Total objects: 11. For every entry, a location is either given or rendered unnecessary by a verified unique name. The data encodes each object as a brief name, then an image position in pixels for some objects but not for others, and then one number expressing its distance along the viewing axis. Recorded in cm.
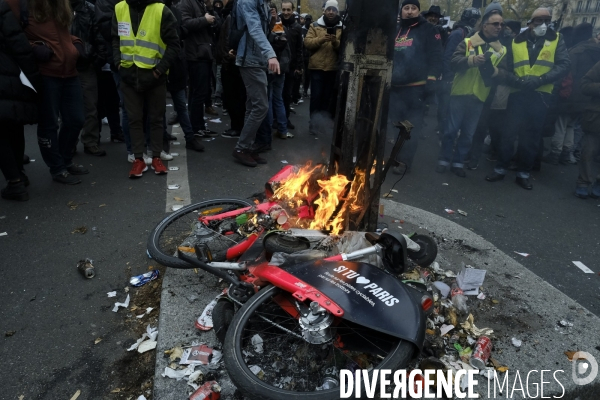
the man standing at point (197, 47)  646
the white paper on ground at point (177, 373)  242
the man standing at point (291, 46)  830
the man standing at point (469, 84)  607
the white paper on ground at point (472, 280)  333
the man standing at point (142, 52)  492
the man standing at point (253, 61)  543
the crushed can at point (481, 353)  258
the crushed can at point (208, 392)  227
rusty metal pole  302
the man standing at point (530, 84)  599
